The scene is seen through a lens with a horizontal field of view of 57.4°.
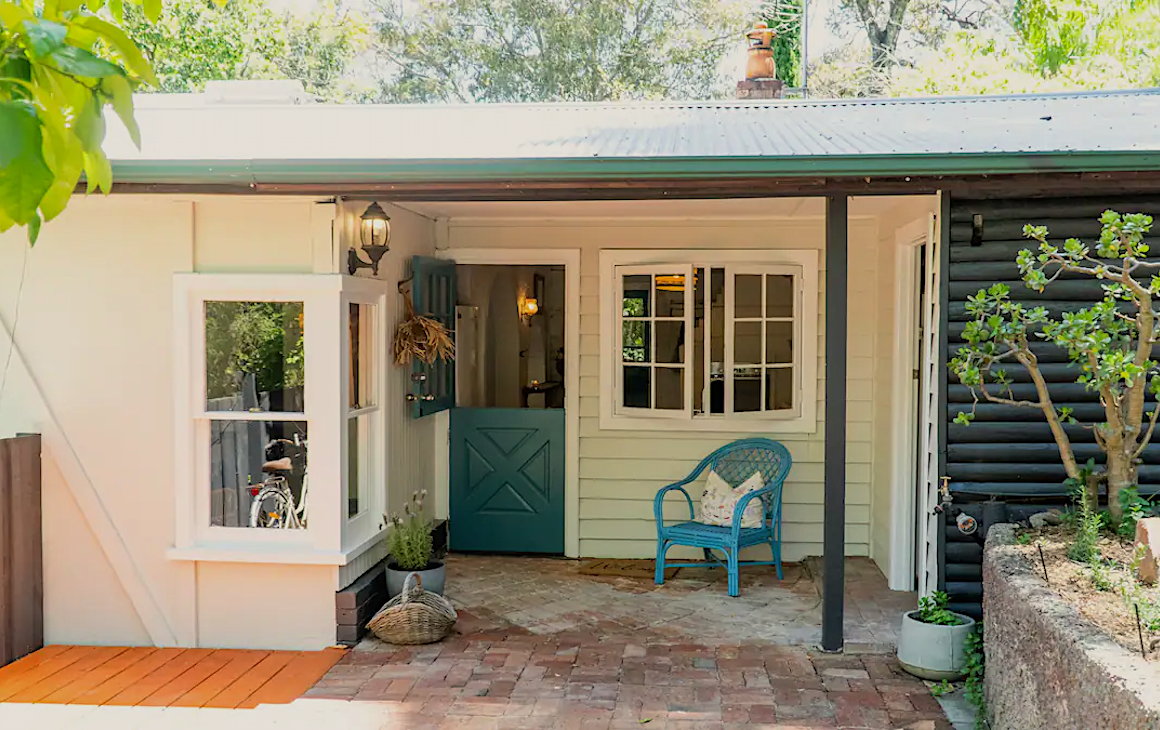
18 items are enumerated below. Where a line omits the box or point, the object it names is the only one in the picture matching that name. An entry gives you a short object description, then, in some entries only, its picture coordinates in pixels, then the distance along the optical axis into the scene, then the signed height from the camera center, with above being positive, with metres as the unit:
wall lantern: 5.16 +0.58
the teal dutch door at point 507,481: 7.05 -0.85
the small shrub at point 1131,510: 4.02 -0.60
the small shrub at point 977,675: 3.94 -1.29
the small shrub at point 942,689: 4.30 -1.37
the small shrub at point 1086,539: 3.74 -0.68
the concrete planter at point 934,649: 4.42 -1.25
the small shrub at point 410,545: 5.41 -0.99
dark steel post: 4.67 -0.24
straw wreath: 5.79 +0.08
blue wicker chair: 6.02 -0.94
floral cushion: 6.30 -0.91
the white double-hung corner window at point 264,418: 4.96 -0.31
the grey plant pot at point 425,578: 5.34 -1.14
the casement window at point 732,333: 6.75 +0.13
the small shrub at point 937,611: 4.49 -1.11
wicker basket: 4.98 -1.26
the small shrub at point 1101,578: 3.43 -0.74
